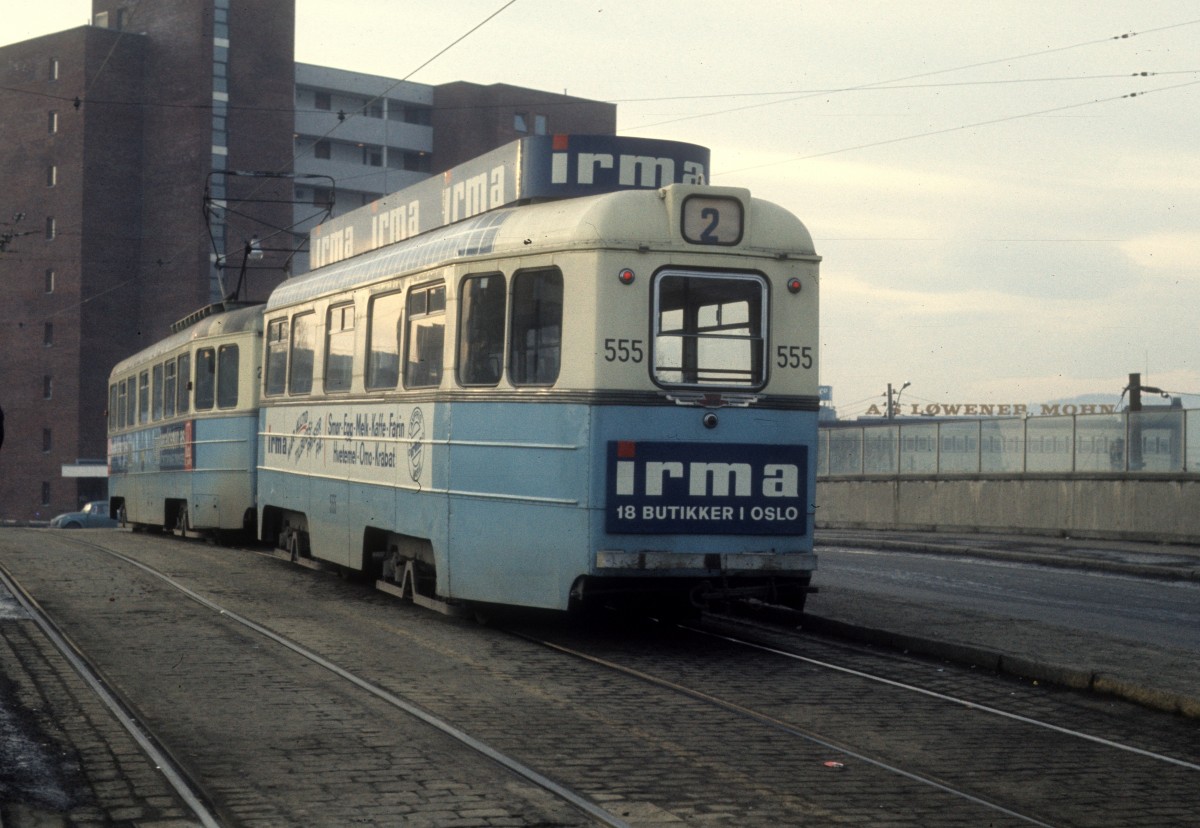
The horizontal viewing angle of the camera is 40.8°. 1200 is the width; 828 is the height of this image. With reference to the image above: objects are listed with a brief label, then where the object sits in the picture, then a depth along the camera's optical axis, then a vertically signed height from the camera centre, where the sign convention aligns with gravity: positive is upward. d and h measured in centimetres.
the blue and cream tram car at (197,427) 2002 +41
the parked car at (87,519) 6725 -272
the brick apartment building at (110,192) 7775 +1289
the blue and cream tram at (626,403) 1102 +45
